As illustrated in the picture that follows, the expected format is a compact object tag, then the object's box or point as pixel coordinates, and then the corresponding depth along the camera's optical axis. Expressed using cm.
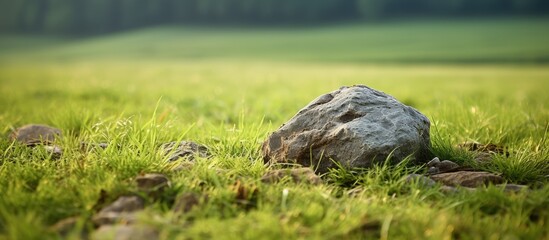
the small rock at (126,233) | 249
